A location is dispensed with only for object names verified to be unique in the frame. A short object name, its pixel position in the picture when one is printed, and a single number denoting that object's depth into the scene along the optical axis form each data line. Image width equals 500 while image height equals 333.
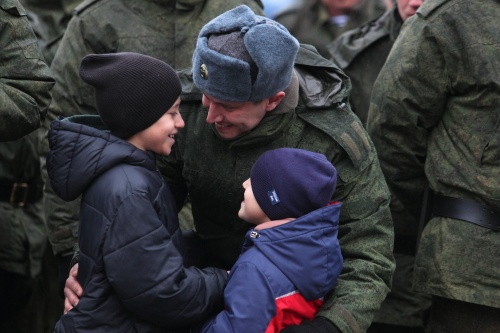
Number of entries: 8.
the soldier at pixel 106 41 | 7.58
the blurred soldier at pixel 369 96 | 9.01
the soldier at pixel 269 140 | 5.35
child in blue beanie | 4.83
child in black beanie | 4.78
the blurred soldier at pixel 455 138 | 6.37
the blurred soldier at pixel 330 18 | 13.01
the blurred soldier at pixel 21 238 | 8.29
